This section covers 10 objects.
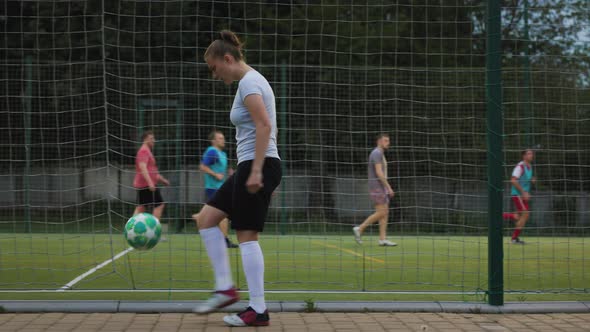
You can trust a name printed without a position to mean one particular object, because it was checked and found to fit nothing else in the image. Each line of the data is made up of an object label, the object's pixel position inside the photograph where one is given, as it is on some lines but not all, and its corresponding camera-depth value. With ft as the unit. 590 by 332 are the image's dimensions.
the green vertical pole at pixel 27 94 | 42.54
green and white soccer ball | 20.54
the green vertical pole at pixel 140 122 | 44.52
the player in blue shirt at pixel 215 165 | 36.94
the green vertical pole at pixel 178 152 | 44.27
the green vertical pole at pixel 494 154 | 19.79
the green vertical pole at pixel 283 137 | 45.92
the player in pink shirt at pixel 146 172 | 37.55
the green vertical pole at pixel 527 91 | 26.62
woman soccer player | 16.58
